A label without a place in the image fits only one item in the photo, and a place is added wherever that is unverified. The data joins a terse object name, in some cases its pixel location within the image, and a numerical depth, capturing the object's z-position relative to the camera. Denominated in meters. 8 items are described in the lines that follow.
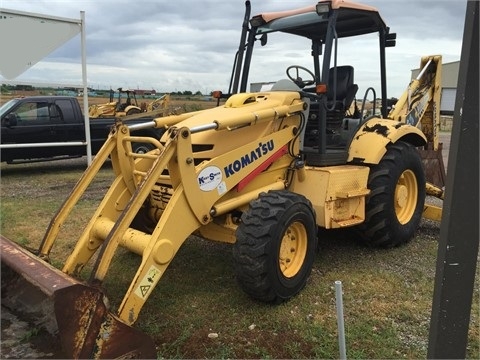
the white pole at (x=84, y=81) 8.05
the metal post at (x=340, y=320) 2.49
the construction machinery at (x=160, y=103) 16.50
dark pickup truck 10.45
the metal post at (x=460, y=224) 1.91
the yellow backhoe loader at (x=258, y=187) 3.10
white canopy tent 7.52
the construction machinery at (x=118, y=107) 14.80
